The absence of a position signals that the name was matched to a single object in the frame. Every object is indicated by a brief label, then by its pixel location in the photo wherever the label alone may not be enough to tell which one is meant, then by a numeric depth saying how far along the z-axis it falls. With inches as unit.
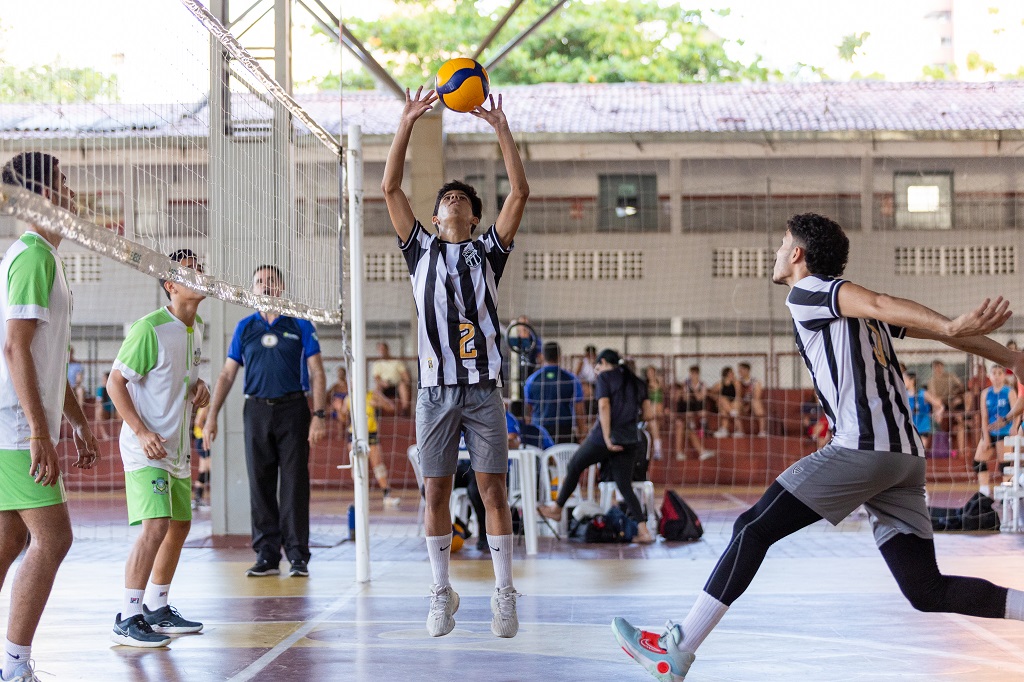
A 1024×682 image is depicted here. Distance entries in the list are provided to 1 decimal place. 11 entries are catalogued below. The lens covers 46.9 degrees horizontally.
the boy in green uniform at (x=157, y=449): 236.8
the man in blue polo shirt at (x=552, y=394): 493.7
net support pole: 325.4
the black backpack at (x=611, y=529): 433.4
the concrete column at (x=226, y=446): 435.5
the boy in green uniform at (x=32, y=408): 174.1
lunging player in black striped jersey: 170.6
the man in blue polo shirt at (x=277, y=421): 340.8
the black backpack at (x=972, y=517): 457.1
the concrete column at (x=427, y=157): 582.9
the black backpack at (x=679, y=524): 436.1
